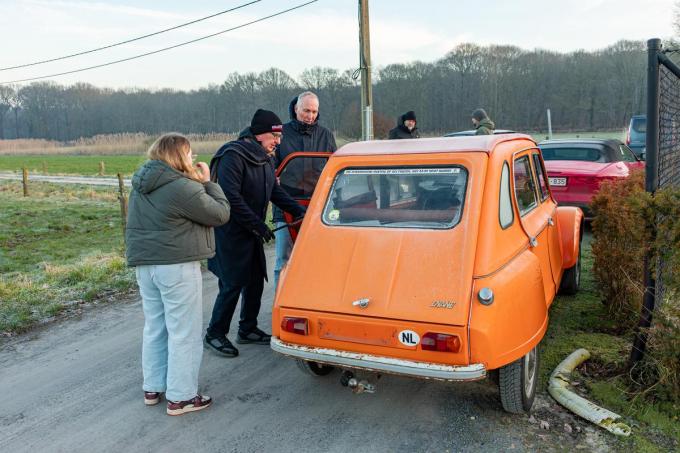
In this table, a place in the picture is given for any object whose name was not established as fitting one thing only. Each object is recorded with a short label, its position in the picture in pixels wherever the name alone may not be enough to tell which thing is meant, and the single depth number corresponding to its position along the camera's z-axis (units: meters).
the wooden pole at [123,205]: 10.43
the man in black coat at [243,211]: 4.55
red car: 9.03
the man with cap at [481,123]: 9.02
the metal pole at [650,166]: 3.78
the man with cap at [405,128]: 9.45
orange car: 3.19
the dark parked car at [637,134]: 18.58
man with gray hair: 5.43
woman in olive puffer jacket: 3.60
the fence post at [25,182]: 21.22
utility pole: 12.55
